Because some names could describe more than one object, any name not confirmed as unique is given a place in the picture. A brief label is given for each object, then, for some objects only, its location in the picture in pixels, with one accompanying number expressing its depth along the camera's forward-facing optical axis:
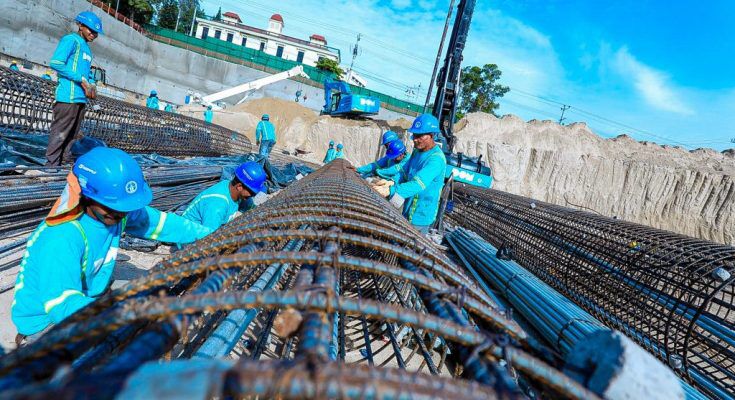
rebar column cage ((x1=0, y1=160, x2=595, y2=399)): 0.60
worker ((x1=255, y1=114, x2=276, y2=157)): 11.80
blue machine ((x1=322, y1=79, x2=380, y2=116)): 22.61
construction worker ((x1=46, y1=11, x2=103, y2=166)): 4.80
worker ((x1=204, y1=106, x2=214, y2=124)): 19.34
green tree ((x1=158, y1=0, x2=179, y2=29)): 52.34
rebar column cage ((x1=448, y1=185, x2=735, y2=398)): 3.55
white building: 56.75
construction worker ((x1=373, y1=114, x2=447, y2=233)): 4.13
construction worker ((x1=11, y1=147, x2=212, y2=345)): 1.75
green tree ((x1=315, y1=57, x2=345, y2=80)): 43.91
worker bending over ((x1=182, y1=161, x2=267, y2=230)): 3.43
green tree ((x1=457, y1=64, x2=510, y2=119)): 41.56
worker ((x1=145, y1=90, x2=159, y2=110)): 14.81
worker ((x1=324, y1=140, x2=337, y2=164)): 16.70
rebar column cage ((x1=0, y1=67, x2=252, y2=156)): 6.40
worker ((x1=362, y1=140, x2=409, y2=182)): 5.62
